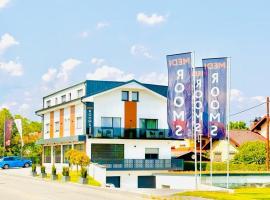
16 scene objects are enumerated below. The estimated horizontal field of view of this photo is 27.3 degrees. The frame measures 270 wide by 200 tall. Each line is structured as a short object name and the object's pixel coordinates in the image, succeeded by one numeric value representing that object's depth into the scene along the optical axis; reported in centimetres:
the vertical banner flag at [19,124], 7008
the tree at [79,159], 4781
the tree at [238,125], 12686
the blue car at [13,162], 6825
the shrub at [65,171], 4350
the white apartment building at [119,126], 5784
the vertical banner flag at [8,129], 7719
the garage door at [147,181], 5766
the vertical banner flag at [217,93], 3444
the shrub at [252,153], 6450
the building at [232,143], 7675
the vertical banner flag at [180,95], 3275
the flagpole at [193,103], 3291
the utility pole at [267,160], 5874
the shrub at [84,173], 4041
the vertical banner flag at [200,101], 3531
